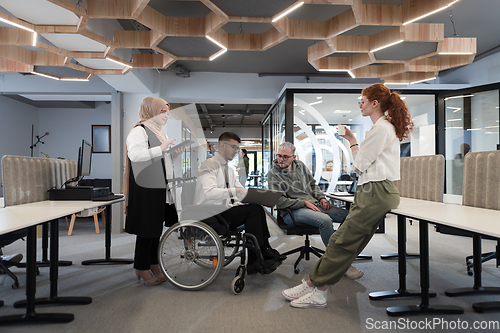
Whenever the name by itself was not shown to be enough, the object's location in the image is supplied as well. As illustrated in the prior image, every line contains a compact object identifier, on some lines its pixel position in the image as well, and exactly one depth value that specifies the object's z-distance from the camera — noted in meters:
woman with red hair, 1.85
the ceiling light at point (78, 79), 3.93
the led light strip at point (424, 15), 2.44
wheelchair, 2.32
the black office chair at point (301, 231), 2.74
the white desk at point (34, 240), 1.62
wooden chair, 4.73
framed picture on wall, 7.69
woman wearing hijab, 2.33
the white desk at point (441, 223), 1.42
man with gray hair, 2.80
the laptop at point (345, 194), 3.07
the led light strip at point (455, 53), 3.34
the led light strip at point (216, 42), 2.99
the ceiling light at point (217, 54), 3.35
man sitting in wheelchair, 2.42
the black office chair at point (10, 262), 2.24
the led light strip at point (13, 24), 2.33
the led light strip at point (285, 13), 2.40
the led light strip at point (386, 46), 3.05
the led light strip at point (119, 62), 3.33
